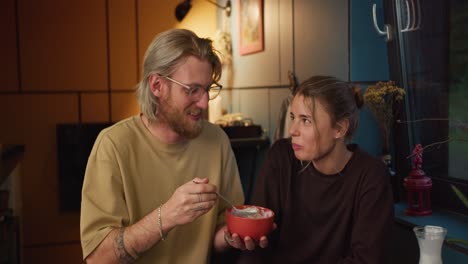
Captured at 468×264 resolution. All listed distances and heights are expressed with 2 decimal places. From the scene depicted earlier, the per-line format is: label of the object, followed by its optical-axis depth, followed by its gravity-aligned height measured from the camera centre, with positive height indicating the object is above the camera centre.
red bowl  1.35 -0.37
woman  1.52 -0.31
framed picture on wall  3.59 +0.62
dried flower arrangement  2.05 -0.01
